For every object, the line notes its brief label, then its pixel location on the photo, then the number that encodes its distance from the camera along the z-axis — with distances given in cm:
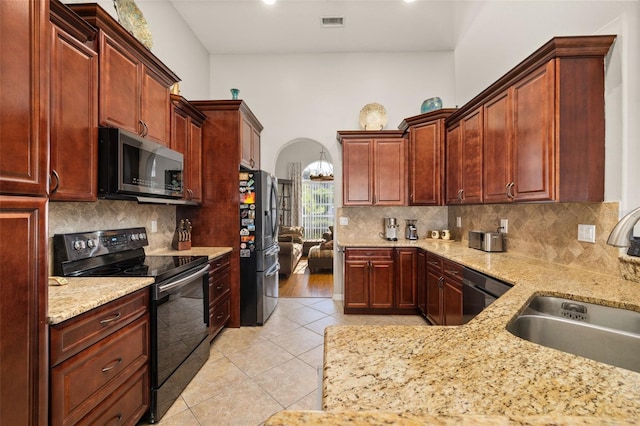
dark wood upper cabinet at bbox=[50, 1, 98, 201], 144
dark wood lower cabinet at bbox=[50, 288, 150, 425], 117
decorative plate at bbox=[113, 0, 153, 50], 209
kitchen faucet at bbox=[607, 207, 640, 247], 114
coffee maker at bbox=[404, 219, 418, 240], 378
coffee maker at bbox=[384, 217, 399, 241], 374
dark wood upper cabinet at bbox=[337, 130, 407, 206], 379
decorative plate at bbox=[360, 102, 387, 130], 396
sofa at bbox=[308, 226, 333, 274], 568
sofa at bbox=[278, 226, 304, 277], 543
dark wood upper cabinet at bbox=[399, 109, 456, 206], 346
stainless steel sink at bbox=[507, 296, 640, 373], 111
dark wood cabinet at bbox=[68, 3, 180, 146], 171
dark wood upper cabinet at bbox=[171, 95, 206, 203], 263
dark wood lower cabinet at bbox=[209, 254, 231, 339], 269
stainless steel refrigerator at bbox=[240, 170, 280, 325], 316
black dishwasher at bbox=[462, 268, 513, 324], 188
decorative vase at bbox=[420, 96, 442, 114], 369
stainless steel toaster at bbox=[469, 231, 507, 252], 269
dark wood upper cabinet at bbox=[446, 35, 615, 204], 178
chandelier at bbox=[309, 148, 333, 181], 835
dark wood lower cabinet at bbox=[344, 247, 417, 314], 342
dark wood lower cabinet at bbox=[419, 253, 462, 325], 252
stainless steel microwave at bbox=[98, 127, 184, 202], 172
